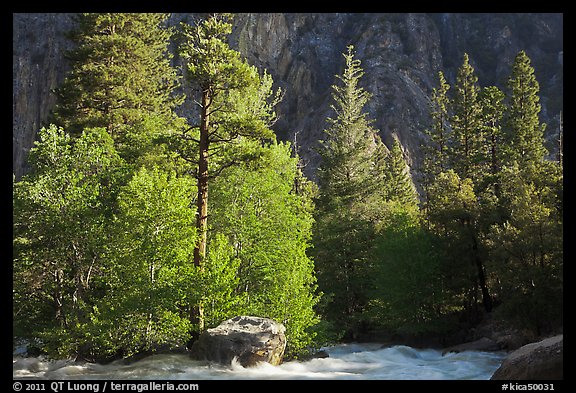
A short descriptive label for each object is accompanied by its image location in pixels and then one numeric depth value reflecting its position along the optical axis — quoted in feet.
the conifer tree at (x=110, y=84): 106.83
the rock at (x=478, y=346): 102.32
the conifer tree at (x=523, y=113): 161.48
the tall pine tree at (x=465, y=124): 163.53
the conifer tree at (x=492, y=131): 162.61
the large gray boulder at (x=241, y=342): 64.18
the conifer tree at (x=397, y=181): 224.53
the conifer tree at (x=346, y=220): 130.11
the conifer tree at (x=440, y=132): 180.75
